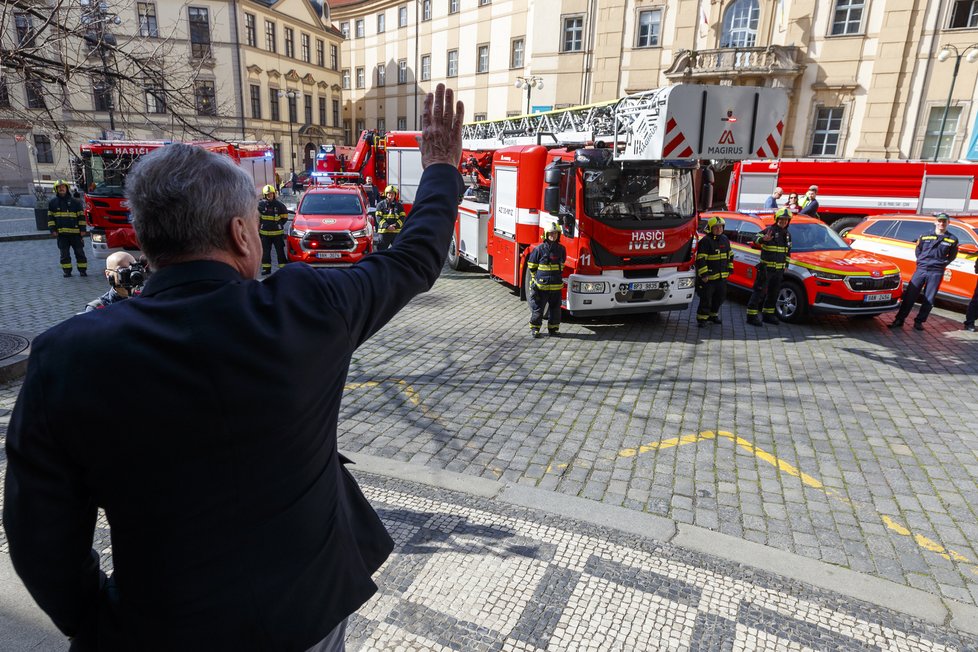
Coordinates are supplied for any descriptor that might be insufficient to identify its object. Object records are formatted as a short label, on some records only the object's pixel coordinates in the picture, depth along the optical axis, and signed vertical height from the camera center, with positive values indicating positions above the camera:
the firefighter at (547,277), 8.73 -1.44
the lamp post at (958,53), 19.73 +4.79
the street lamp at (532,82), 27.71 +4.61
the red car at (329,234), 12.59 -1.38
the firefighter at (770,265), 9.62 -1.25
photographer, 4.55 -0.87
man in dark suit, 1.16 -0.56
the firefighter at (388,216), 12.99 -0.98
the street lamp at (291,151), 47.86 +1.31
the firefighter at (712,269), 9.66 -1.35
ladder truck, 7.60 -0.09
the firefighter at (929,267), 9.29 -1.14
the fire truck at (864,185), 18.11 +0.18
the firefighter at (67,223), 11.69 -1.28
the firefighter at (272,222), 12.50 -1.17
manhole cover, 6.76 -2.20
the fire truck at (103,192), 13.73 -0.78
